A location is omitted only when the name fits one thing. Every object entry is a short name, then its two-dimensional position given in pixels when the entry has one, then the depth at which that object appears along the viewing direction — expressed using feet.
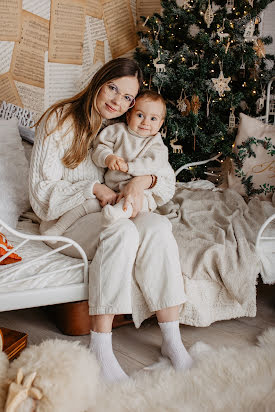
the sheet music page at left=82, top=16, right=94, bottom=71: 9.53
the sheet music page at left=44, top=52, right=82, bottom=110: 9.16
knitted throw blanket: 5.76
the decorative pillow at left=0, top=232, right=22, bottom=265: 5.25
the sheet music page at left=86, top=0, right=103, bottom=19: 9.46
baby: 5.98
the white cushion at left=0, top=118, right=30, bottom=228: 6.63
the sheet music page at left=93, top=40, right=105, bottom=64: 9.75
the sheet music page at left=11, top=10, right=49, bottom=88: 8.73
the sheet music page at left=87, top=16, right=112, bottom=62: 9.57
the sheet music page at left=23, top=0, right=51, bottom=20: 8.63
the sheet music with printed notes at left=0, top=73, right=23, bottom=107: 8.66
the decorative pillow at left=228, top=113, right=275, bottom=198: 7.83
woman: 5.16
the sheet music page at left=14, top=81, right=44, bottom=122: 8.92
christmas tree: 8.21
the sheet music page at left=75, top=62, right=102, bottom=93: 9.53
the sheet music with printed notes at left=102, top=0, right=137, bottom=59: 9.80
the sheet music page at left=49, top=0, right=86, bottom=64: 9.04
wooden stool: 6.04
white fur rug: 3.86
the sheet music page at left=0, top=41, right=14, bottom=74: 8.53
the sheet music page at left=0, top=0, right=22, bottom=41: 8.38
